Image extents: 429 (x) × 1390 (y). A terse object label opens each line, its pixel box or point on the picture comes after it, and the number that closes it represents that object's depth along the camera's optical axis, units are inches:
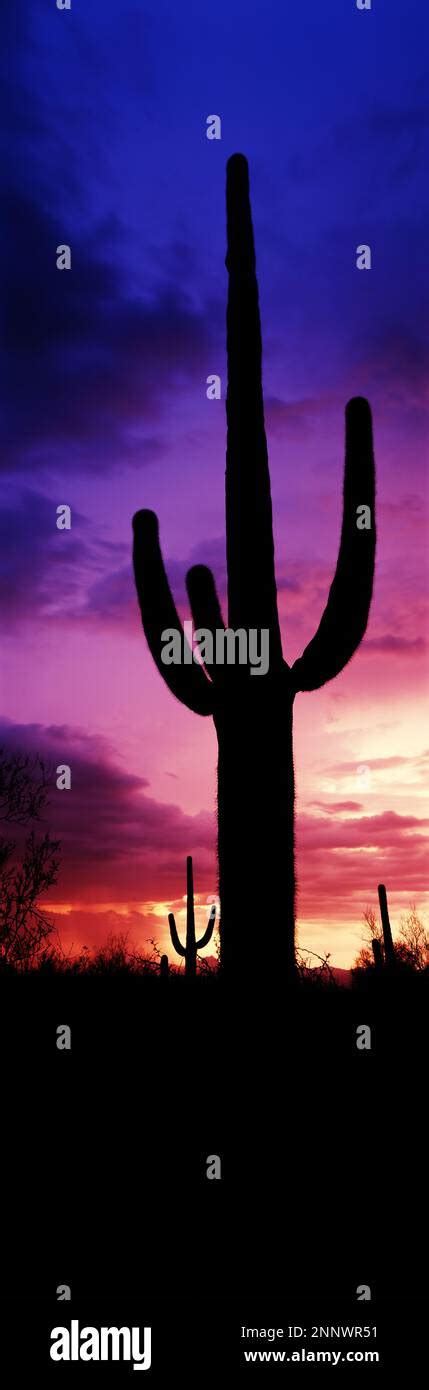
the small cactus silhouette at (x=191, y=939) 675.2
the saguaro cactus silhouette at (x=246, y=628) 260.2
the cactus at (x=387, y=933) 553.9
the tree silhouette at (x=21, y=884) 577.6
